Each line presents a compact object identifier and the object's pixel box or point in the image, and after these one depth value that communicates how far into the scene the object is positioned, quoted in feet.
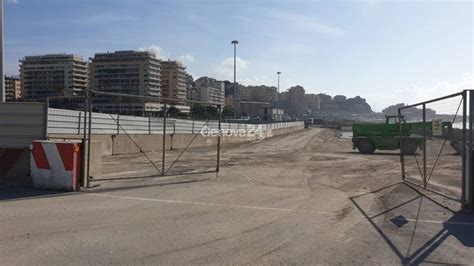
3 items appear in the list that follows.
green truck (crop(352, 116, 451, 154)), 100.12
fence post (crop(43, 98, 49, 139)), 43.70
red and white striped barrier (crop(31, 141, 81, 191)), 39.14
